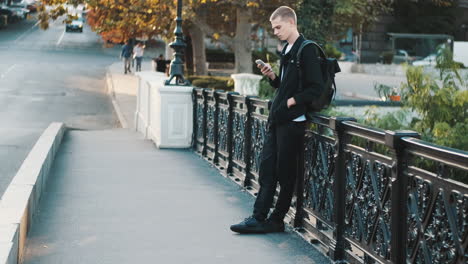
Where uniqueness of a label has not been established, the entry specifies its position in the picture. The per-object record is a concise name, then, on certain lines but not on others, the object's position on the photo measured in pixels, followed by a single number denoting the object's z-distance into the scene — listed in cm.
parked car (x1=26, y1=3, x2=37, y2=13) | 11786
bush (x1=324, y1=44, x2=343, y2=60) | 5464
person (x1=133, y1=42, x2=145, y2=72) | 4759
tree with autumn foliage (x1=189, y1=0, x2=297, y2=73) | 2986
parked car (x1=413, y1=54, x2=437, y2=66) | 4862
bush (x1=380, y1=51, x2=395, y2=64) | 5394
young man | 674
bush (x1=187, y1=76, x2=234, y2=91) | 3109
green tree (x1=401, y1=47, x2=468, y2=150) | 1320
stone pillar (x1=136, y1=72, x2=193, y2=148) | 1511
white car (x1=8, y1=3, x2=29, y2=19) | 10288
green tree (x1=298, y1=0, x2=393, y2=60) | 2388
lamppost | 1553
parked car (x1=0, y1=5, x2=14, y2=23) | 9730
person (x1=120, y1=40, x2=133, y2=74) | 4584
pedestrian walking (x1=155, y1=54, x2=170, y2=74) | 4281
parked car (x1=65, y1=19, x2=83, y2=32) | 8888
